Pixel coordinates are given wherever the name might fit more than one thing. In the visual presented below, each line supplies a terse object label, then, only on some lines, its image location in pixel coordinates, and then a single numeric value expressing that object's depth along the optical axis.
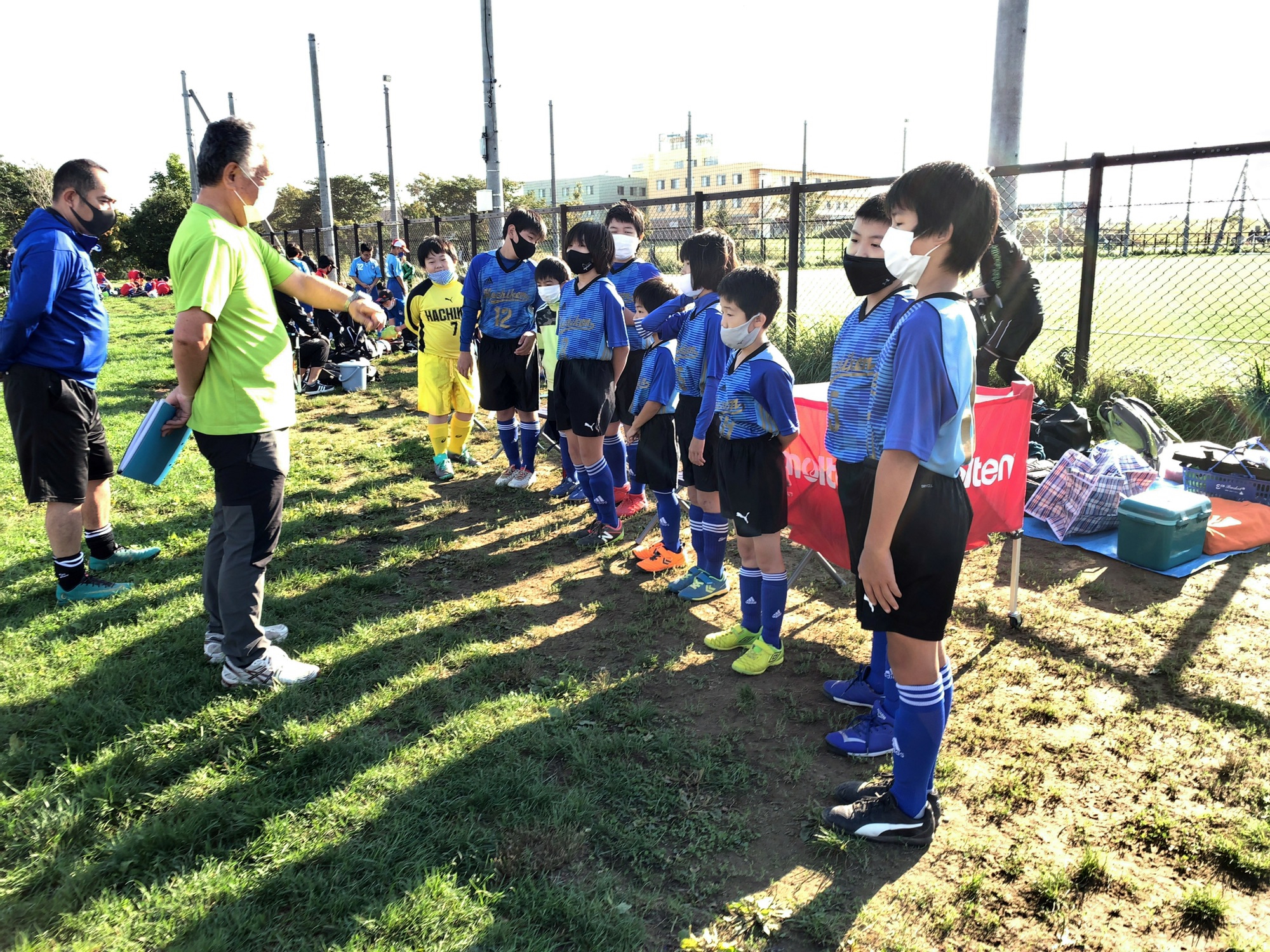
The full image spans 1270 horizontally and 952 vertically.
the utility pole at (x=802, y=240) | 9.82
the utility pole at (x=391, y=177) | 23.86
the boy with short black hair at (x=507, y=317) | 6.26
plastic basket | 5.07
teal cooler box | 4.55
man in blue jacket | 4.04
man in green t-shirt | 3.12
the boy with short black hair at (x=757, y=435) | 3.43
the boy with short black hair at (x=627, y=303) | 5.57
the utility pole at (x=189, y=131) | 32.06
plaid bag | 5.13
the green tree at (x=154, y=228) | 40.09
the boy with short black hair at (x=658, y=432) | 4.48
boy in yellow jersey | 7.05
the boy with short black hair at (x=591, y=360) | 5.09
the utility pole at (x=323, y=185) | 20.09
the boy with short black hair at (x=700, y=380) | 3.88
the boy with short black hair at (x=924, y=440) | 2.13
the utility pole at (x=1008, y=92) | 6.84
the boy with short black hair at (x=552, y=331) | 5.97
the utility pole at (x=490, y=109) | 11.52
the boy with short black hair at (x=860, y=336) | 2.77
